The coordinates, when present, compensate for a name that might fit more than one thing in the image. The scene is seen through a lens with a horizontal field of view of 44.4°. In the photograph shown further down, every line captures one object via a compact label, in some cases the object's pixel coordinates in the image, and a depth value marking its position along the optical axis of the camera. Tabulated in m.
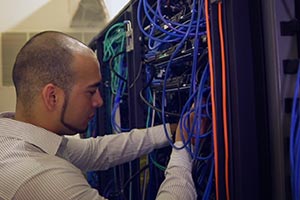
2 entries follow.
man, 0.96
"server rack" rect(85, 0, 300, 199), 0.82
